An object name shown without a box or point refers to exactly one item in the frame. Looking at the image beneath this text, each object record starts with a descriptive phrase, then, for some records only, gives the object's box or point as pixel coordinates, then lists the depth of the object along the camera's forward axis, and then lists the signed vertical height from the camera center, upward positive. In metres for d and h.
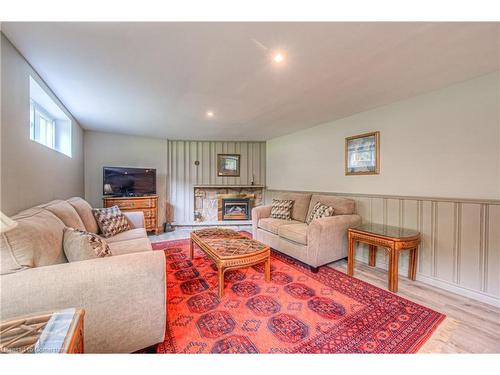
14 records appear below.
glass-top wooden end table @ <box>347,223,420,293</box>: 2.05 -0.56
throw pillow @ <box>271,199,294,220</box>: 3.58 -0.40
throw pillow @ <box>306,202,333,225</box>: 2.91 -0.34
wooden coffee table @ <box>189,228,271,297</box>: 1.95 -0.66
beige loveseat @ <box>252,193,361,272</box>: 2.54 -0.61
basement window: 2.24 +0.84
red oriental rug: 1.39 -1.05
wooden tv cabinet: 3.94 -0.39
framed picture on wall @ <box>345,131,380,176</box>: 2.81 +0.49
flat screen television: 4.01 +0.08
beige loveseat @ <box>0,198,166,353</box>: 1.00 -0.53
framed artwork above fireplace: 5.32 +0.55
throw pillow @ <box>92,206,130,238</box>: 2.57 -0.47
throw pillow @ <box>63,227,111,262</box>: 1.33 -0.41
